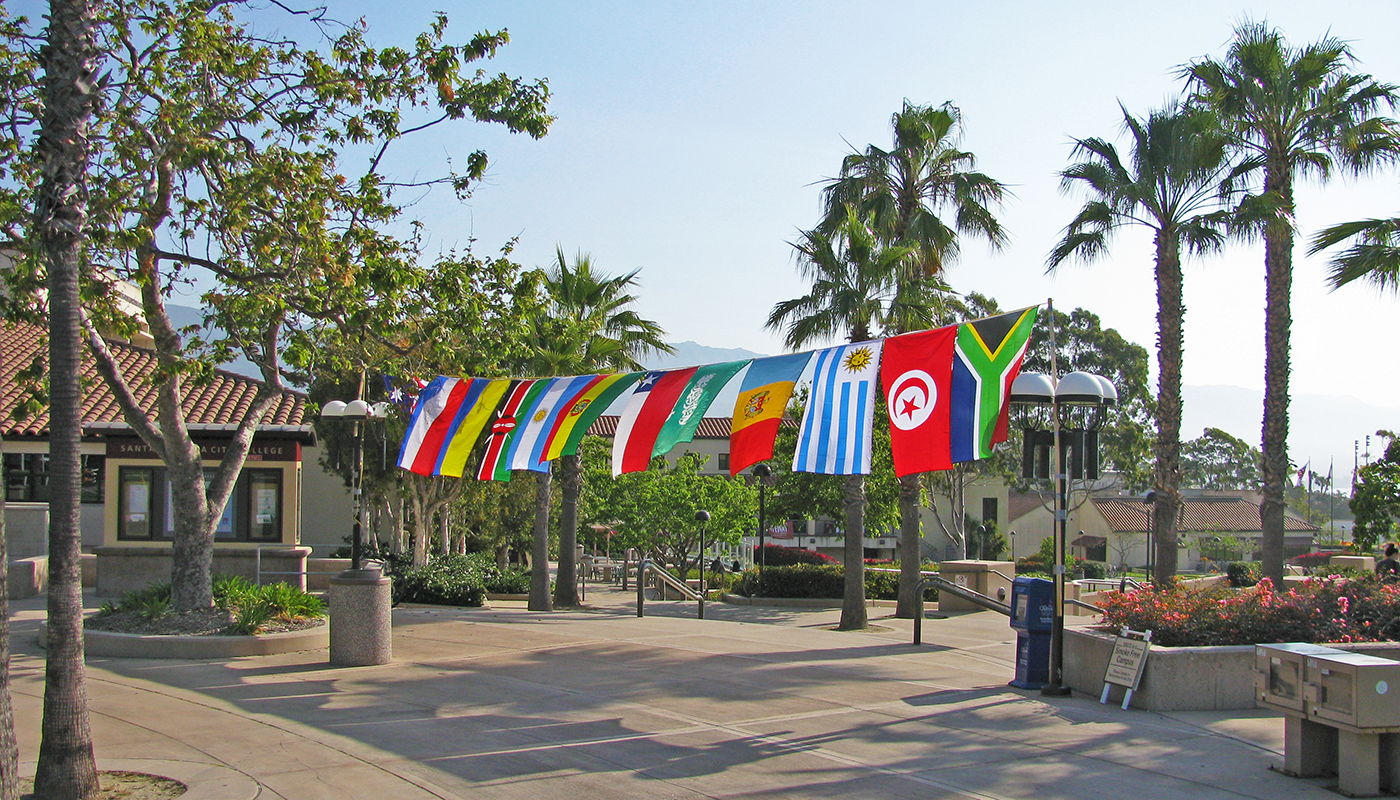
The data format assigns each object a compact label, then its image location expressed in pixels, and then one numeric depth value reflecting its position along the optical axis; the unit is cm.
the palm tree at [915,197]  2259
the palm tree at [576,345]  2306
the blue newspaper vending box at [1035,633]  1155
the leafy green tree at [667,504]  3866
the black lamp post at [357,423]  1585
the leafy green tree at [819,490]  2838
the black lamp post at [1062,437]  1086
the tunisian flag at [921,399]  1088
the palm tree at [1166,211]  2008
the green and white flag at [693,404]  1304
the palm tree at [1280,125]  2066
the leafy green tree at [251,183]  1179
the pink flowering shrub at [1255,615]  1071
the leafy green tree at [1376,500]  2575
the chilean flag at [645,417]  1312
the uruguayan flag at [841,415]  1168
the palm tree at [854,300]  2039
